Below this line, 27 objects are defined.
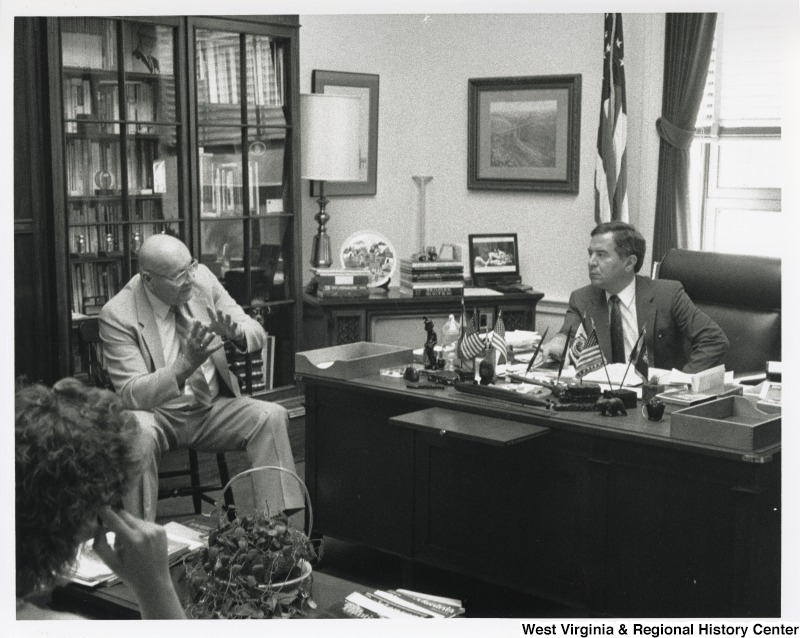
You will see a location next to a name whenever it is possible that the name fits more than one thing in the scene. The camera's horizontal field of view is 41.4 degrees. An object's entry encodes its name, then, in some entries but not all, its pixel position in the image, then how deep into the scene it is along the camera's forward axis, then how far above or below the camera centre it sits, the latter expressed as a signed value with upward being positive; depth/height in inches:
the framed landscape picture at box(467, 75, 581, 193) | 222.1 +15.9
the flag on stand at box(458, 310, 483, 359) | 138.9 -17.8
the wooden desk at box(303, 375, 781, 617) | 110.7 -34.4
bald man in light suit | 148.0 -24.2
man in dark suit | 156.0 -14.8
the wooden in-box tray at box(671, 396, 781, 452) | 108.3 -23.0
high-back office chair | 155.9 -13.5
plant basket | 91.6 -31.8
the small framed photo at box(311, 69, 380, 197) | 233.0 +18.0
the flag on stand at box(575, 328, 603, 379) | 132.0 -18.4
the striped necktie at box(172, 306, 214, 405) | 152.5 -25.8
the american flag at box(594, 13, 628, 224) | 207.0 +13.0
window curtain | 198.5 +17.1
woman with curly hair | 59.0 -14.8
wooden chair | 159.2 -40.1
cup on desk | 119.7 -22.7
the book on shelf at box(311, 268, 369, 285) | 214.8 -14.0
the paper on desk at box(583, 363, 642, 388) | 136.9 -21.8
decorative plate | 224.5 -10.2
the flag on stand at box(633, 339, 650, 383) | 134.3 -19.9
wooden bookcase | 177.9 +8.1
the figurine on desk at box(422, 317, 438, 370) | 146.7 -19.4
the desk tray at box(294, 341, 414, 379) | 145.6 -21.5
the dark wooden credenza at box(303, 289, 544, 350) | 212.7 -21.0
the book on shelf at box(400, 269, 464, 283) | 216.8 -14.1
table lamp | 214.2 +14.1
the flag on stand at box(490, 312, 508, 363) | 138.0 -17.1
